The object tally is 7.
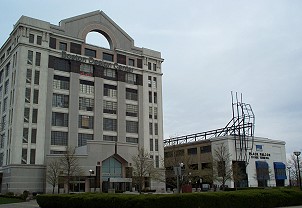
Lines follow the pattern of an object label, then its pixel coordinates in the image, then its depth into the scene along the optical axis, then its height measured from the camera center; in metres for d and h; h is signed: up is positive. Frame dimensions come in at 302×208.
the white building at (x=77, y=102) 63.84 +13.16
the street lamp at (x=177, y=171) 28.55 -0.31
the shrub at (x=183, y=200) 22.66 -2.27
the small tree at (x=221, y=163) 68.19 +0.74
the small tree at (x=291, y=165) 97.38 +0.13
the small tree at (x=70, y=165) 58.89 +0.60
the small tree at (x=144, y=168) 64.03 -0.08
